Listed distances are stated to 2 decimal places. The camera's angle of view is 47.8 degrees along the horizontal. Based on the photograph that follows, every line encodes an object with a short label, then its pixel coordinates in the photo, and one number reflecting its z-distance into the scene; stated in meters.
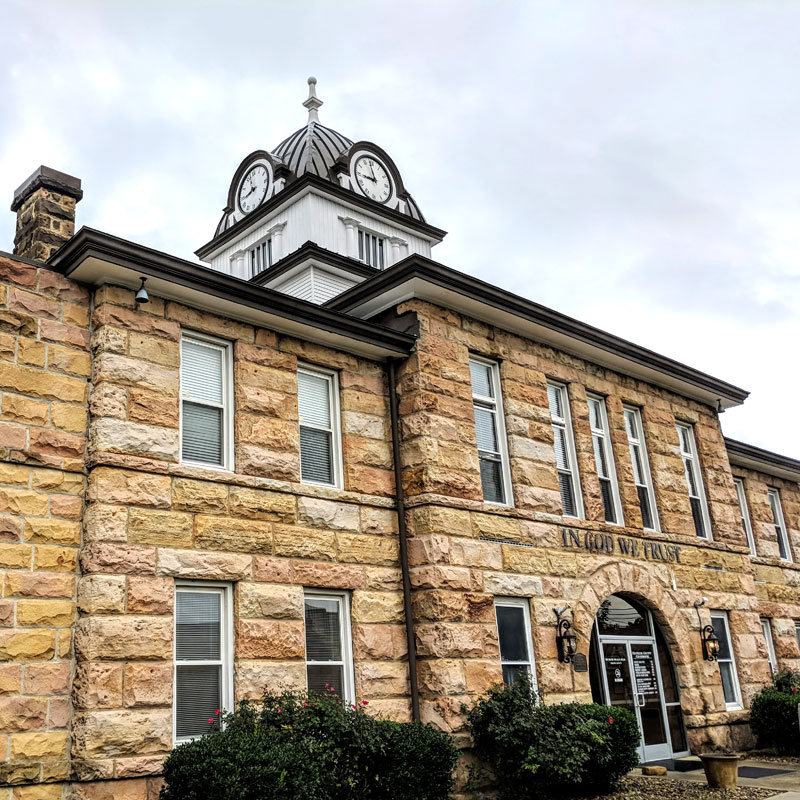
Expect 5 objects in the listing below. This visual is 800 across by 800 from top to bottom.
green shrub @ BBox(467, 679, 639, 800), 11.86
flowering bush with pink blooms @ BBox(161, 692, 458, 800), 8.89
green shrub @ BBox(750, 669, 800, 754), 16.66
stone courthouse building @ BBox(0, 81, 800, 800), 9.84
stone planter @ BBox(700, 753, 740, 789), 12.81
